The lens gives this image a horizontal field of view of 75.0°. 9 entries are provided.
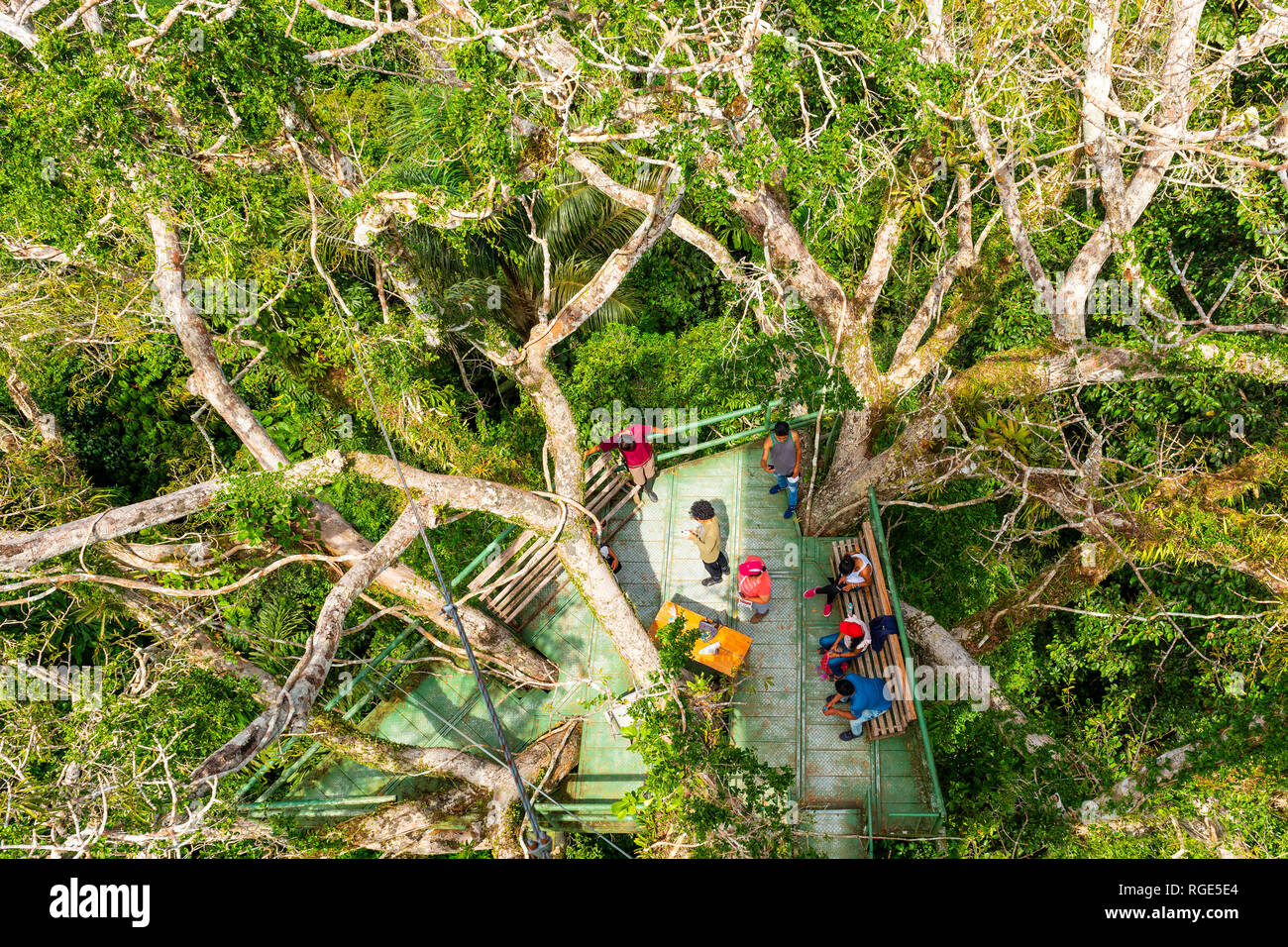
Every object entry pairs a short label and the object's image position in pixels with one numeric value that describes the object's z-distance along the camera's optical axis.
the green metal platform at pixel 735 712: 9.12
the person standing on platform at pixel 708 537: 9.85
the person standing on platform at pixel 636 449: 10.65
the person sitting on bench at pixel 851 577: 9.89
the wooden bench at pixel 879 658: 9.18
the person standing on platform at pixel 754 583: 9.84
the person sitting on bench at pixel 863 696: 8.96
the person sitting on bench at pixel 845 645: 9.33
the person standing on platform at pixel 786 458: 10.47
